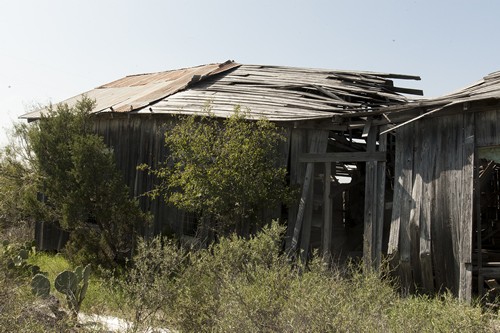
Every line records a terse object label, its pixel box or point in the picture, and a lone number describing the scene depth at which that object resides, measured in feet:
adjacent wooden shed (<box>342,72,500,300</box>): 28.09
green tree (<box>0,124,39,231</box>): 52.26
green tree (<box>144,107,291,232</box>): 33.58
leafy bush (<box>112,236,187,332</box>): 22.03
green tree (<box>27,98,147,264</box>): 38.19
